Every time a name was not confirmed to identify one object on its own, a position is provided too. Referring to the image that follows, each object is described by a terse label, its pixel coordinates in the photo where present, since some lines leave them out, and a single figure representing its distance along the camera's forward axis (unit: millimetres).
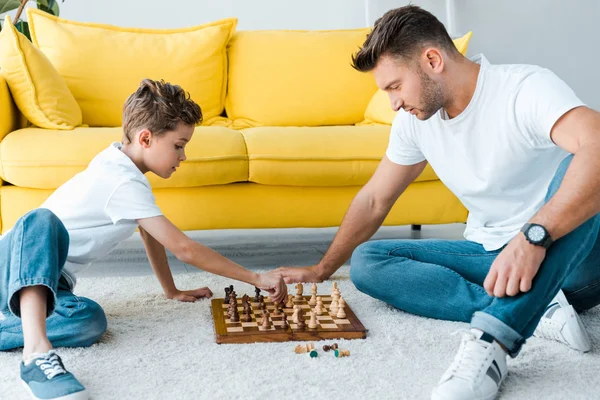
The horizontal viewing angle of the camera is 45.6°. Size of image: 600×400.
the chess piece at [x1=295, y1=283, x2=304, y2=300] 2109
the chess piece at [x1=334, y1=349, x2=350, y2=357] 1721
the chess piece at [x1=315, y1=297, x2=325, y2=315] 2004
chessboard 1838
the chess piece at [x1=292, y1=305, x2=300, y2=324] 1908
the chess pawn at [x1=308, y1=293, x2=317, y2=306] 2080
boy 1604
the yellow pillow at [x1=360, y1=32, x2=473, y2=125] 3102
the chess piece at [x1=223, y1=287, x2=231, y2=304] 2080
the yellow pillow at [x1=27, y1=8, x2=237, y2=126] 3199
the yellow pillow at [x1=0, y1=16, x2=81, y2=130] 2809
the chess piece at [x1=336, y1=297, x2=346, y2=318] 1997
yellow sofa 2584
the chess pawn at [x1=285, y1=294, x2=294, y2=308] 2051
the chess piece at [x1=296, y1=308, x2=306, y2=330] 1893
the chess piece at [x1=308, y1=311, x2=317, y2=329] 1884
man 1476
